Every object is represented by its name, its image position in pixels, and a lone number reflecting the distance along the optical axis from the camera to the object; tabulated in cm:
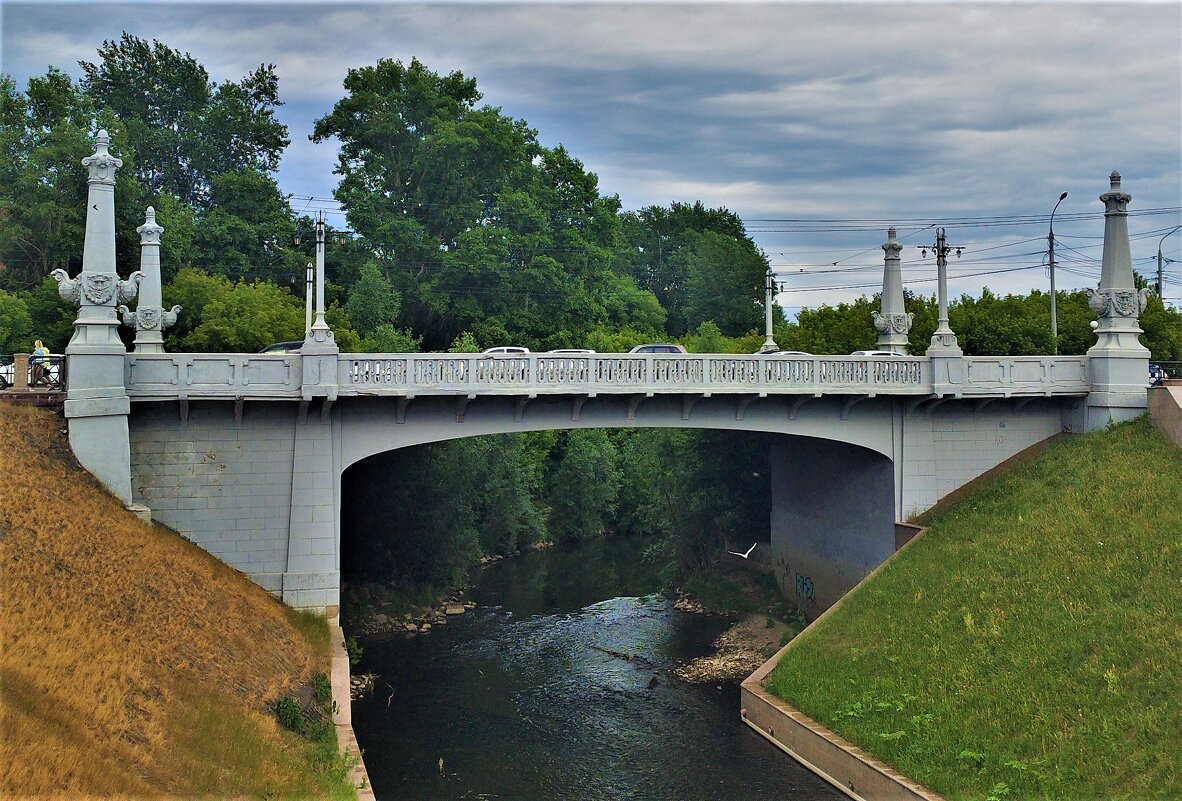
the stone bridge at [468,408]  2783
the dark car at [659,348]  4025
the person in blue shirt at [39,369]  2823
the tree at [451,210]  6831
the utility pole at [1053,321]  4750
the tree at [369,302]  6181
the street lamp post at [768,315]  4384
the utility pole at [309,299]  4098
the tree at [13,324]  4219
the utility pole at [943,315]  3506
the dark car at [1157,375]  3631
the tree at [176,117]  6675
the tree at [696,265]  10069
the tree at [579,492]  6919
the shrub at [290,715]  2272
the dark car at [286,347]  3625
